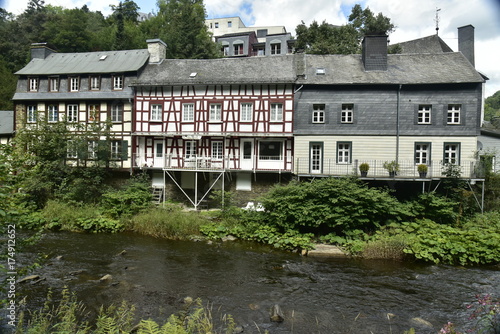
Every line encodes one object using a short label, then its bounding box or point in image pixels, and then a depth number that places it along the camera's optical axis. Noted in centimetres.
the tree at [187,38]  3606
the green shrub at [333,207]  1573
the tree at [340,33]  3238
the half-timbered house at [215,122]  2083
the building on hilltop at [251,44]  4816
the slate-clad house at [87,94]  2258
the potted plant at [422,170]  1791
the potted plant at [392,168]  1841
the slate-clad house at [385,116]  1925
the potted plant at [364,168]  1848
